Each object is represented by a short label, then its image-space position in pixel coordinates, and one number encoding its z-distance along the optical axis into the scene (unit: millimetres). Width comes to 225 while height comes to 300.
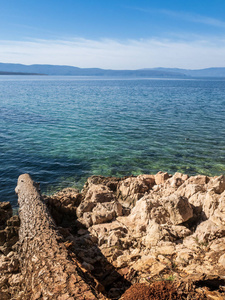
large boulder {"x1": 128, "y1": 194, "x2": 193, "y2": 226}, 8766
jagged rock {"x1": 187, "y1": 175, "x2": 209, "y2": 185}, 11219
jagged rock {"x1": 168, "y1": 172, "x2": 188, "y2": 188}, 11634
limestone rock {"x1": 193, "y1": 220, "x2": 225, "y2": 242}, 7645
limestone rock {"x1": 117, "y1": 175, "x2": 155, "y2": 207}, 12000
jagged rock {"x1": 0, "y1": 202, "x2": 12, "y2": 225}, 10281
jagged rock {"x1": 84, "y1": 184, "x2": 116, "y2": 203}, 11461
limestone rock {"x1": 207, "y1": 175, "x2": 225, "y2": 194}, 9383
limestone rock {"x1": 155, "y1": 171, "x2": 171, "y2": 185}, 13270
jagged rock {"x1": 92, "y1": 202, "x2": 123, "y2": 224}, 9826
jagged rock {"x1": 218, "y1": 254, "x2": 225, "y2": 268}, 6475
